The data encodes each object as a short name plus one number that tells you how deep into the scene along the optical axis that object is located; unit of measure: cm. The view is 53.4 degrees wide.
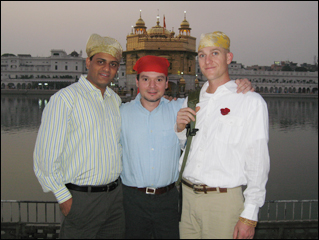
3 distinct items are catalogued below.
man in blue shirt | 260
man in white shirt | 218
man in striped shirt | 244
